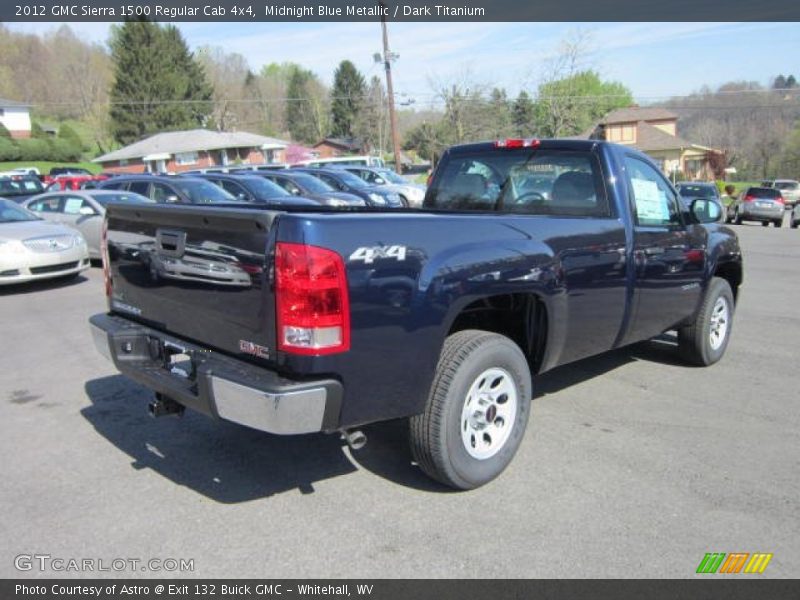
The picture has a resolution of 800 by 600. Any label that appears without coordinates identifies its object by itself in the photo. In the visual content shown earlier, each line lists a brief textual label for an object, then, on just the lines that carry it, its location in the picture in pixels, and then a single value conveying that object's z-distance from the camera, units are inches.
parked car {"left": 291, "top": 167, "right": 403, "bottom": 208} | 799.7
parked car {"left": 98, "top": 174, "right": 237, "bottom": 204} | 492.3
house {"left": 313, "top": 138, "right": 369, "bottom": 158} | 3649.9
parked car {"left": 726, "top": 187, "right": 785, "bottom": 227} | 1021.8
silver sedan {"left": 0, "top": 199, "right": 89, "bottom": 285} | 389.1
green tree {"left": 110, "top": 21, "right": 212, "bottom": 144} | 2918.3
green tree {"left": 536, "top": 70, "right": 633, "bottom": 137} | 1646.2
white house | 3080.7
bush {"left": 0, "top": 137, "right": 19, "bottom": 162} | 2433.3
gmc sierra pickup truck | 117.7
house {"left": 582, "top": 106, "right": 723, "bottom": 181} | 2605.8
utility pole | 1371.6
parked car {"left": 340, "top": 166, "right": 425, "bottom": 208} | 955.5
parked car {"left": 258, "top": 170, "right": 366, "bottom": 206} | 762.8
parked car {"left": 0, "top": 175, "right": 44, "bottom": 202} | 745.6
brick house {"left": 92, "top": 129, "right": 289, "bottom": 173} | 2364.7
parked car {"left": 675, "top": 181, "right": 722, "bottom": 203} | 964.0
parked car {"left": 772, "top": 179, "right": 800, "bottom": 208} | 1444.4
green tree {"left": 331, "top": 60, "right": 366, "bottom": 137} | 3836.1
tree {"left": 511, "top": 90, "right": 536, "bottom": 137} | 2194.9
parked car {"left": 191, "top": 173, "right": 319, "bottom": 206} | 616.1
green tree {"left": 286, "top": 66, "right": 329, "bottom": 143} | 4180.6
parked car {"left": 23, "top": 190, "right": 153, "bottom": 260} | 486.3
